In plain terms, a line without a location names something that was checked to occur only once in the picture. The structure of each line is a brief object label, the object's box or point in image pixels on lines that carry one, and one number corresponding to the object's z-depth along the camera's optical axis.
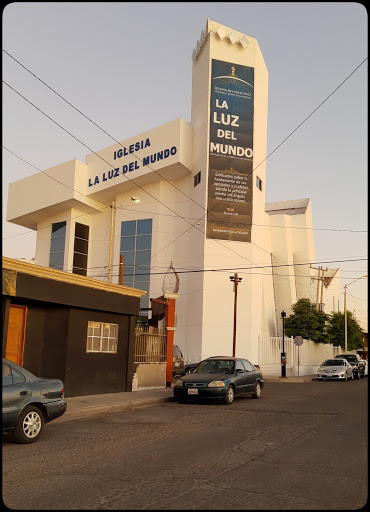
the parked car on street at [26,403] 9.36
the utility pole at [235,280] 33.19
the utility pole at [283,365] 33.84
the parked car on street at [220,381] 16.58
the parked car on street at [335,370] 32.84
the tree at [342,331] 57.69
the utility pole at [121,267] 26.85
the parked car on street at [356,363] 37.00
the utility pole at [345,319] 52.69
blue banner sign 39.41
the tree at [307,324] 45.91
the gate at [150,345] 21.20
